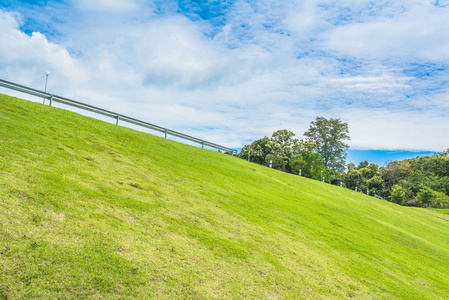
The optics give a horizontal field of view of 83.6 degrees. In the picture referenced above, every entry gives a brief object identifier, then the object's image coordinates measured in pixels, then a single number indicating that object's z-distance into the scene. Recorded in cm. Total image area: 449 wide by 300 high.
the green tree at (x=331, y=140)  9125
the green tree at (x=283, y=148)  6622
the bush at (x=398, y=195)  5756
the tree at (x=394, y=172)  8788
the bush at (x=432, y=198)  5462
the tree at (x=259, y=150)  6769
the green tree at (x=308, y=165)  6762
